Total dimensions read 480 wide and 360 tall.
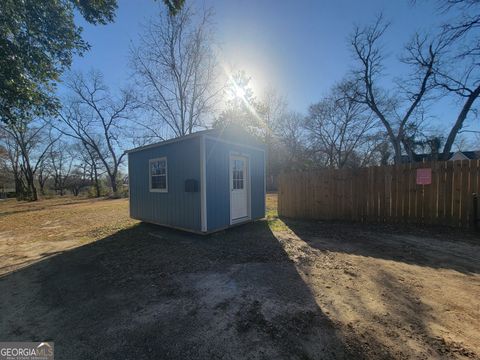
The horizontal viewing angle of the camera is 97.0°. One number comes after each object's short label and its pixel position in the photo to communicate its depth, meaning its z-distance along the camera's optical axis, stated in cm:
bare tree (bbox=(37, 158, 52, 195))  3657
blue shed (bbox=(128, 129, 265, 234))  539
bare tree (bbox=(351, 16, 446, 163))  1229
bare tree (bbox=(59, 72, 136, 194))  2316
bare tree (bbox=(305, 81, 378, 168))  2152
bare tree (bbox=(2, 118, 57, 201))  2278
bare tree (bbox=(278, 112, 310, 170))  2550
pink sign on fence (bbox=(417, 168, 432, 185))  549
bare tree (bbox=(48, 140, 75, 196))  3594
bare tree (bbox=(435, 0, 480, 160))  782
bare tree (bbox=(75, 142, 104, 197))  3220
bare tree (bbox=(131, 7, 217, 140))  1302
